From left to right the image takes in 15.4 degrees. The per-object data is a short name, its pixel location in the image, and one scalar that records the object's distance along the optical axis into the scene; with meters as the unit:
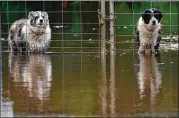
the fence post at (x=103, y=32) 12.12
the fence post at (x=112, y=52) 8.95
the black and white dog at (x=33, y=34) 13.87
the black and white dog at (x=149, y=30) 13.72
